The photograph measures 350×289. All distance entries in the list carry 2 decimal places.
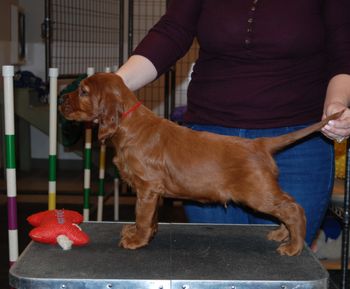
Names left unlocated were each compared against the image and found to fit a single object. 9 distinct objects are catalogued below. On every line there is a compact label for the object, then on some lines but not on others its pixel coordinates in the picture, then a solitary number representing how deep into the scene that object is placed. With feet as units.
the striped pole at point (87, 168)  11.67
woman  5.77
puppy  5.02
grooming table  4.48
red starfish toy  5.33
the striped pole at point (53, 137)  8.70
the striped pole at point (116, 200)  14.88
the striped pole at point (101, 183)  12.88
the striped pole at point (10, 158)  6.84
